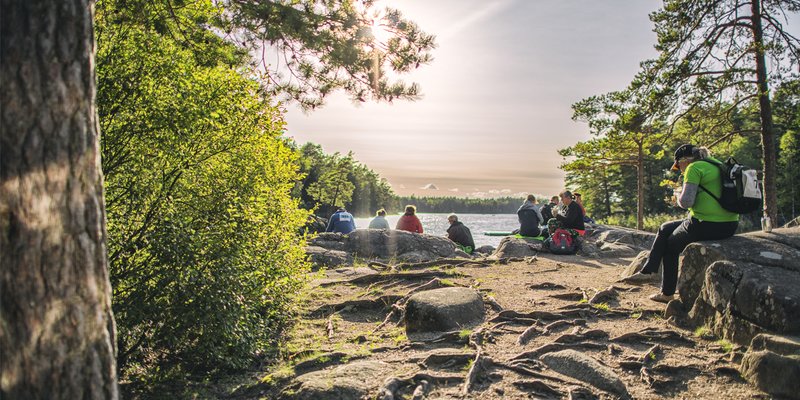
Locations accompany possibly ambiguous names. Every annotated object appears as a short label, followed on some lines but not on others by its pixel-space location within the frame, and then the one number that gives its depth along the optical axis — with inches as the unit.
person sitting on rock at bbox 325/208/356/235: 779.4
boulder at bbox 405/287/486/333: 288.7
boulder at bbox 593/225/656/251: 801.6
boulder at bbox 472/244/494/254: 825.0
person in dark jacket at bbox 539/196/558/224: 783.1
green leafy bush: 219.1
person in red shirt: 739.4
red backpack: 649.0
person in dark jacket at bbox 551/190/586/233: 639.1
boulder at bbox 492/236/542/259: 665.6
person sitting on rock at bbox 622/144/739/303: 278.2
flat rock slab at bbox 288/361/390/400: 199.5
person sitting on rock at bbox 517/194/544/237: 733.9
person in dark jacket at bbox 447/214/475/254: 756.5
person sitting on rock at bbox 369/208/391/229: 775.7
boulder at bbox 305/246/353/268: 571.8
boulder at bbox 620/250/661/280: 399.5
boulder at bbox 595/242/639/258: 661.8
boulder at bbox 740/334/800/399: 193.3
